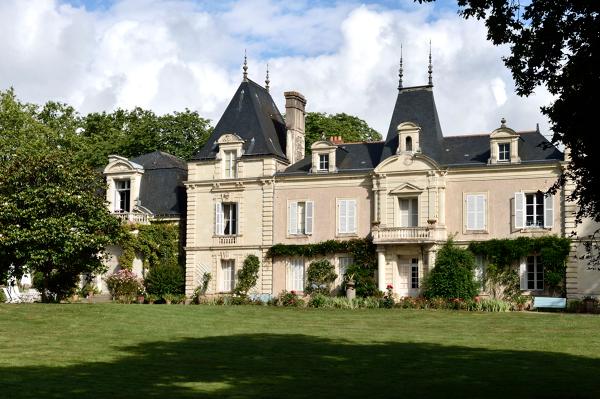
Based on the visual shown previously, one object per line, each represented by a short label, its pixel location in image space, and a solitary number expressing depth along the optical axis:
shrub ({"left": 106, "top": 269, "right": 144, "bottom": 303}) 40.53
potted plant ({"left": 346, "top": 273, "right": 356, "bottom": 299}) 36.72
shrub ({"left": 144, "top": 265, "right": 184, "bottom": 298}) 40.97
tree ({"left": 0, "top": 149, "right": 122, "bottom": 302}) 33.19
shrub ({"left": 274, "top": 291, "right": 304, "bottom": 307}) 36.11
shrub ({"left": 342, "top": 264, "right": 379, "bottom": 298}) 37.50
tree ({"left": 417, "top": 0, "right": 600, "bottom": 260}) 12.92
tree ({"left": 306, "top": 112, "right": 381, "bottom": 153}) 55.88
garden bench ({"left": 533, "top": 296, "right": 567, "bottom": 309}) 33.94
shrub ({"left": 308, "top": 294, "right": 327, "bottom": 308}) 35.34
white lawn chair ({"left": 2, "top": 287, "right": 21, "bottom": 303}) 38.84
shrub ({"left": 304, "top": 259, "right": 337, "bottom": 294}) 38.69
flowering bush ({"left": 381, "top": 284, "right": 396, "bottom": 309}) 34.72
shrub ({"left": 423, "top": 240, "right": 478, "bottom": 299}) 35.72
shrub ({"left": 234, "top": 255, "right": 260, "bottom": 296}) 39.62
